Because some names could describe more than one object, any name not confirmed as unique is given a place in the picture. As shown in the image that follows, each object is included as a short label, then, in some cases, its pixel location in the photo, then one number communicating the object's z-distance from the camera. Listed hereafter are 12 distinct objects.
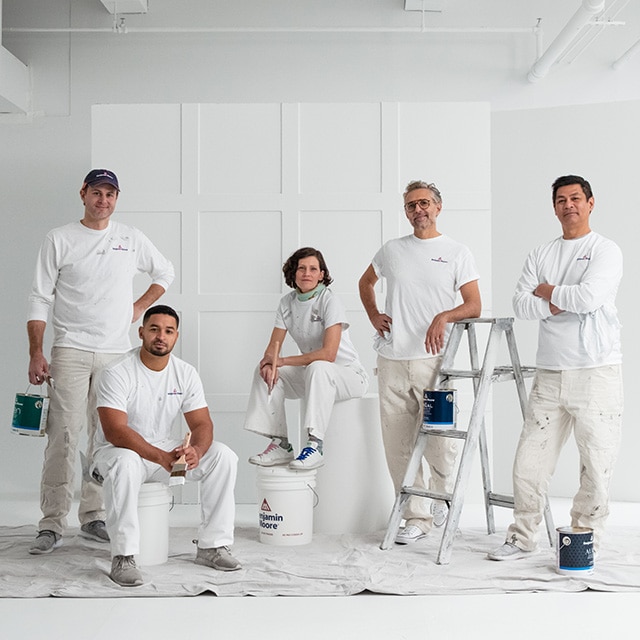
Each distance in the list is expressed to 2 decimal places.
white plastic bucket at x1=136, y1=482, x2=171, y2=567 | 3.84
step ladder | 4.02
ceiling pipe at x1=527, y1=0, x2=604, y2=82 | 5.36
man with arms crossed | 3.87
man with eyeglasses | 4.46
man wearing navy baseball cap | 4.34
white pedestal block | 4.66
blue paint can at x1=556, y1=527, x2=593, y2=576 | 3.62
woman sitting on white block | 4.53
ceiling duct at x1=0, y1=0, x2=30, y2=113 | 6.14
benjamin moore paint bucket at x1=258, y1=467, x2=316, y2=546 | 4.38
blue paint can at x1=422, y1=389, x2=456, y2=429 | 4.14
